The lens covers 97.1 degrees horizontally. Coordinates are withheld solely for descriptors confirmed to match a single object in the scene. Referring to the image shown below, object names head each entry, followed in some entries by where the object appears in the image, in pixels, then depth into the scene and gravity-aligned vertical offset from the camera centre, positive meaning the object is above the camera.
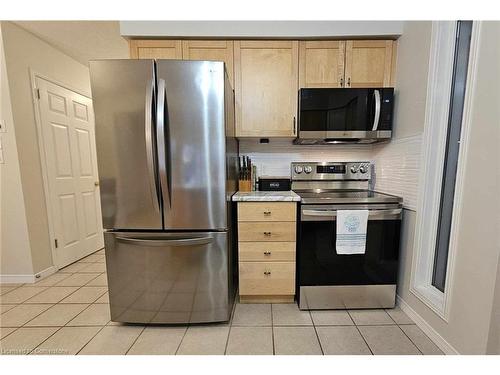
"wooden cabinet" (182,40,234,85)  1.80 +0.94
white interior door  2.33 -0.06
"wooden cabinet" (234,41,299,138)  1.82 +0.65
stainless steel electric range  1.61 -0.70
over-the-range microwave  1.75 +0.41
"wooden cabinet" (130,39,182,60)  1.79 +0.94
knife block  2.05 -0.19
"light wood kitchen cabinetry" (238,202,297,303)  1.67 -0.64
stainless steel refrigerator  1.33 -0.13
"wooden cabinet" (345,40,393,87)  1.80 +0.84
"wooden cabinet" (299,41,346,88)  1.82 +0.84
